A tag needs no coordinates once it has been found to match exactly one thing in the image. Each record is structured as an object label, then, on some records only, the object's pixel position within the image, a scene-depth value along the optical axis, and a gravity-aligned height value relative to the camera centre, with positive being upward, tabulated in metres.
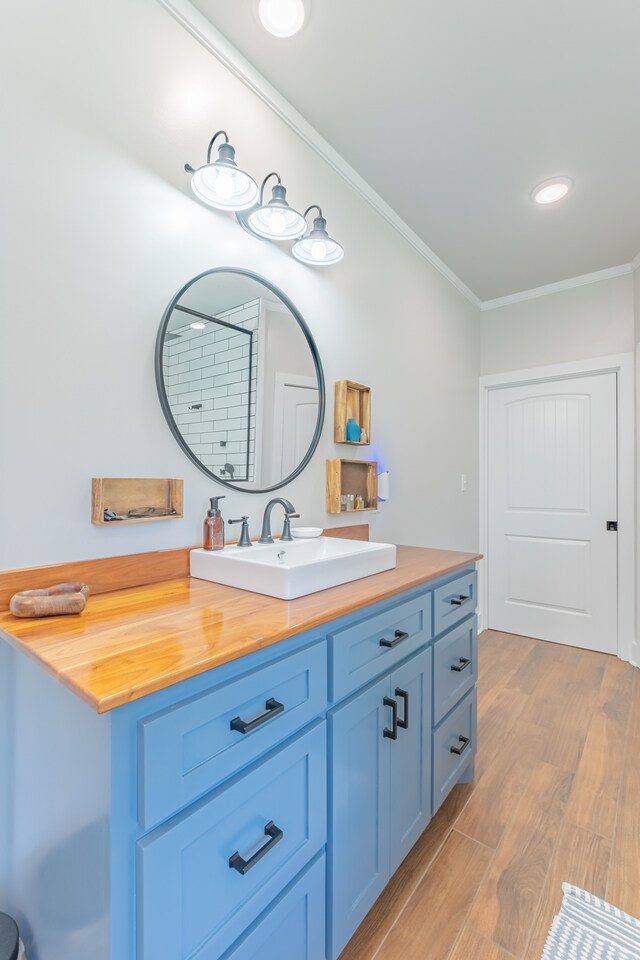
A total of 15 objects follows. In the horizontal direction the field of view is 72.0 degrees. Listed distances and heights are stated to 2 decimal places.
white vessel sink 1.08 -0.22
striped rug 1.11 -1.17
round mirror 1.35 +0.38
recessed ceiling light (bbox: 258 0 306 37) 1.34 +1.47
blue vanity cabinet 0.63 -0.57
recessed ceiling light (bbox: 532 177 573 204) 2.14 +1.49
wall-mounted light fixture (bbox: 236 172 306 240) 1.49 +0.95
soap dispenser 1.36 -0.13
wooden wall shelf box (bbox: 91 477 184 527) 1.13 -0.03
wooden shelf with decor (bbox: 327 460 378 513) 1.89 +0.03
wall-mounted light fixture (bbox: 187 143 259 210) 1.33 +0.94
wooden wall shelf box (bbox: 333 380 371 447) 1.94 +0.37
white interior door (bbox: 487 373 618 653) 3.07 -0.16
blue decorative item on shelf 1.96 +0.26
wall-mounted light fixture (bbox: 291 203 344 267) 1.68 +0.94
